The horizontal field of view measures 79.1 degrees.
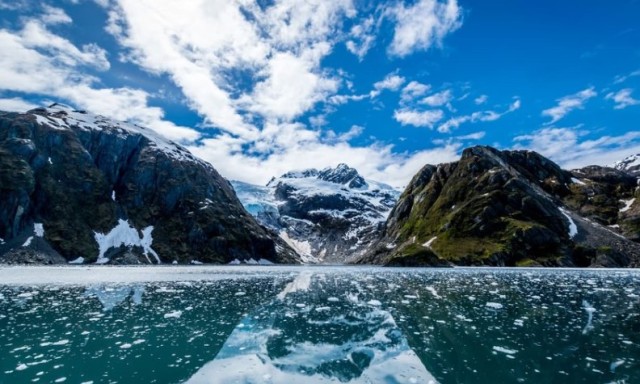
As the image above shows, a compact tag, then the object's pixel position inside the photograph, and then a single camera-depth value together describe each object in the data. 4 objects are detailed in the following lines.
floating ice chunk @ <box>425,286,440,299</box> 48.19
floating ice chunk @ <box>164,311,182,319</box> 32.53
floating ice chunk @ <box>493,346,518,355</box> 21.18
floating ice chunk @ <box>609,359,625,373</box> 17.89
